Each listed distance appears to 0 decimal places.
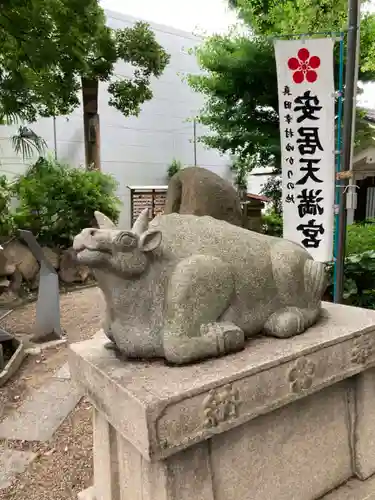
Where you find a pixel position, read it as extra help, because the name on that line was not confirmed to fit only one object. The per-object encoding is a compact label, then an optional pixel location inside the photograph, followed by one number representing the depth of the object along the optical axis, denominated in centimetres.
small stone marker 466
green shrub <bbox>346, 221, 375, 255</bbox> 574
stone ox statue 150
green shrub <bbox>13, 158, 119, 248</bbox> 745
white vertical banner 319
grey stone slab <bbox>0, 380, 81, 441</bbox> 296
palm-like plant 546
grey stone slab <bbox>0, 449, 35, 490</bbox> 250
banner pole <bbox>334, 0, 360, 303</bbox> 293
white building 945
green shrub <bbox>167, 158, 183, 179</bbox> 1080
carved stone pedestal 139
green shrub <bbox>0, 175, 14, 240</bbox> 626
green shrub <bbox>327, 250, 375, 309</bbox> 441
